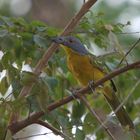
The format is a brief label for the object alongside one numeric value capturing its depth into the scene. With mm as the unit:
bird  5113
